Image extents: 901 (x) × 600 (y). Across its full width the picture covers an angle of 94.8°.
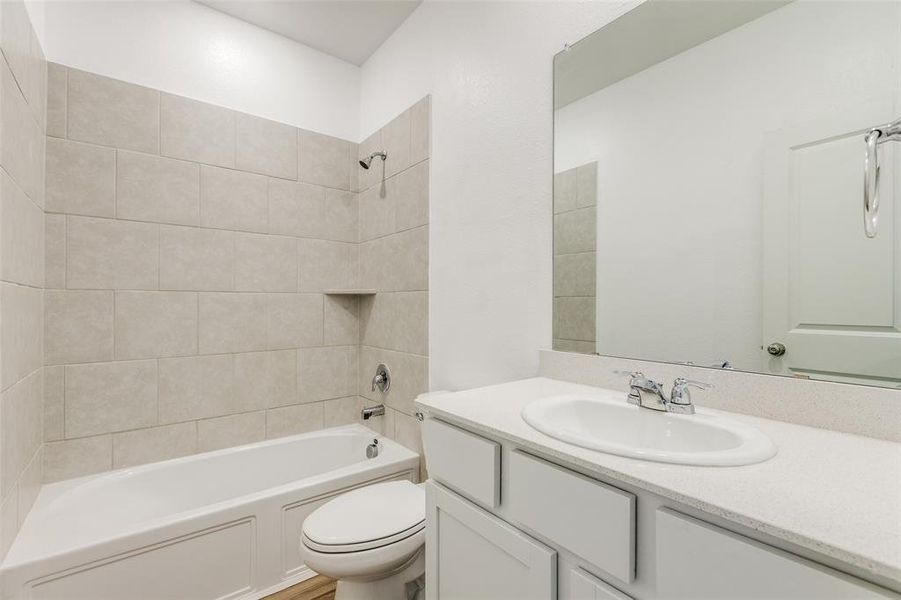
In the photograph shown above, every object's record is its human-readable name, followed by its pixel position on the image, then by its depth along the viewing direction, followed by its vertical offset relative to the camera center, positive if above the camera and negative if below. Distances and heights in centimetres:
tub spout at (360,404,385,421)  235 -63
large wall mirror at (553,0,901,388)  86 +30
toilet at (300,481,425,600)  135 -81
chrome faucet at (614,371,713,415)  99 -23
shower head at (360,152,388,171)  239 +85
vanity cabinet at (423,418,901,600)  54 -41
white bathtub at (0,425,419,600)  137 -89
